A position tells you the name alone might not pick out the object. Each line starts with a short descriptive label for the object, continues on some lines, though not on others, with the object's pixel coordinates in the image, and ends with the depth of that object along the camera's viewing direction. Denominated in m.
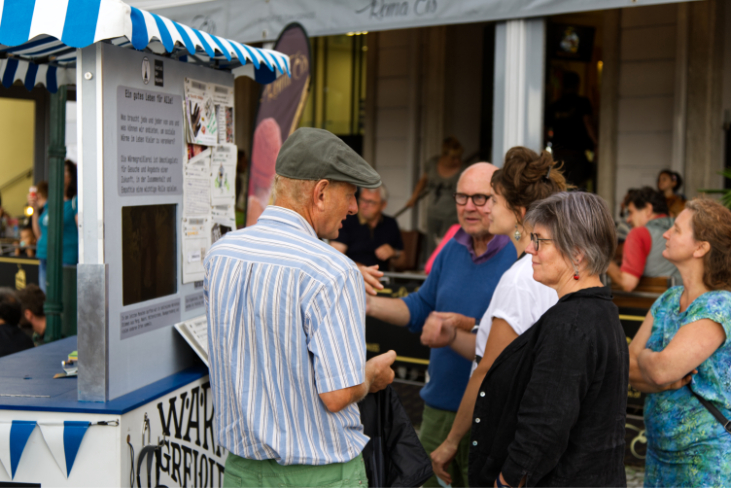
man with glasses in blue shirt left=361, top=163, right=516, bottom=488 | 2.94
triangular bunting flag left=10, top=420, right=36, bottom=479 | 2.31
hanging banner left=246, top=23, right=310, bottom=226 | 4.77
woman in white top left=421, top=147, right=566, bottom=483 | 2.42
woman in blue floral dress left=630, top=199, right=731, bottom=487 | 2.45
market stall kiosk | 2.31
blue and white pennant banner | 2.30
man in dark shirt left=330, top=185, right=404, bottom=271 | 6.57
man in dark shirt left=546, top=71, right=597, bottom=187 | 8.57
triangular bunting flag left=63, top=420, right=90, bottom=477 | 2.30
